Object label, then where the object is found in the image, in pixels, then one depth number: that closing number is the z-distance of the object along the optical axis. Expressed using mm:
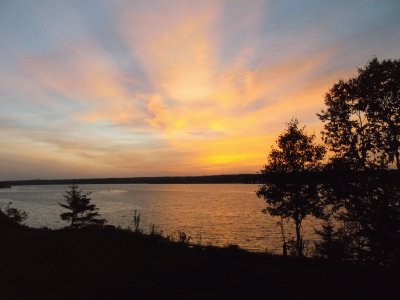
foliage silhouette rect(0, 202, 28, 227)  38181
